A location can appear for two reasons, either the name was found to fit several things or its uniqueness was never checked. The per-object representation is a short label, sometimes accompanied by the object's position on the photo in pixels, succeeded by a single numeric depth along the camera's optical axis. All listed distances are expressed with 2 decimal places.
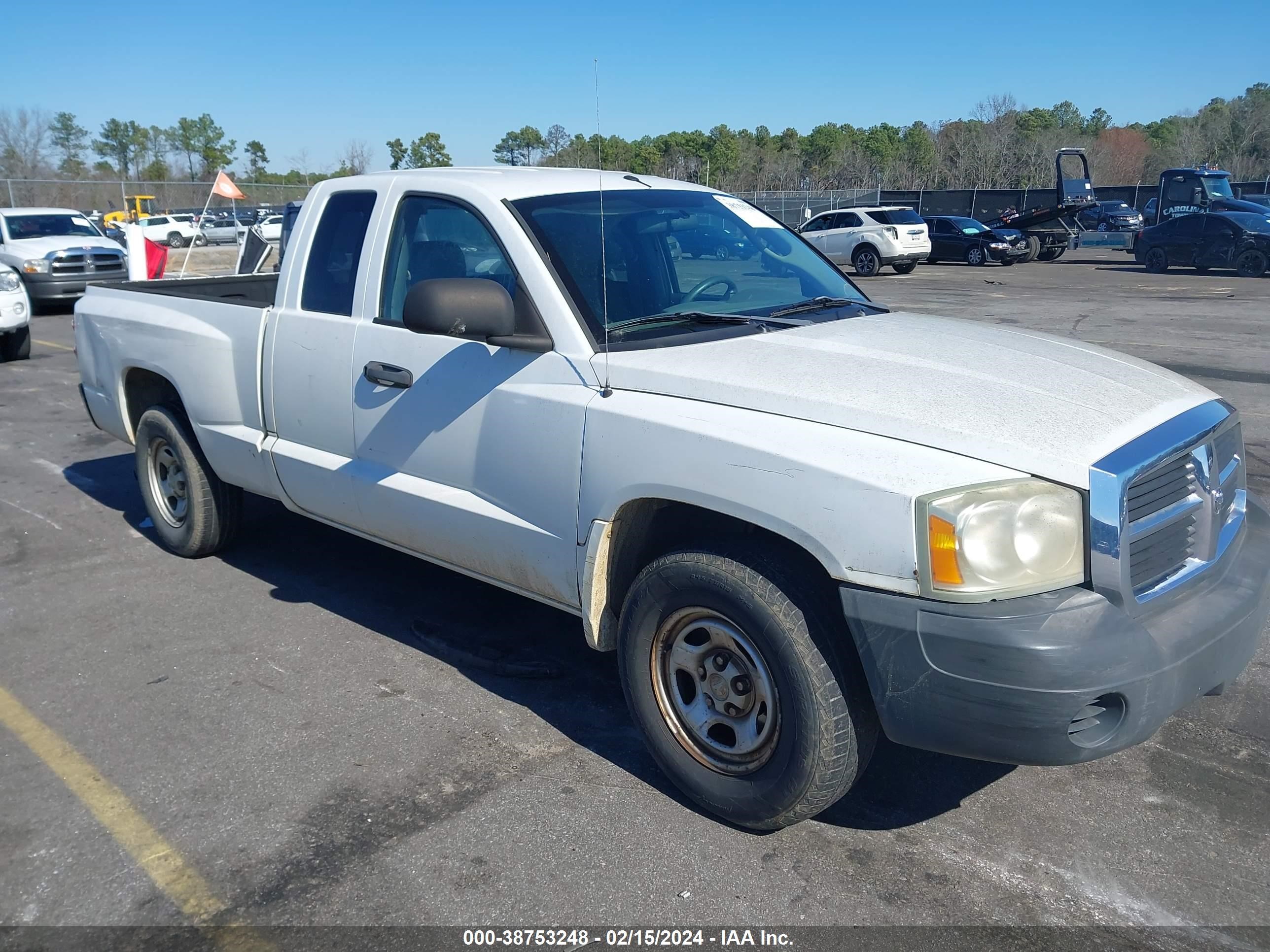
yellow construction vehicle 41.25
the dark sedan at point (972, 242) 29.36
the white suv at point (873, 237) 26.23
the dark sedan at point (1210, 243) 23.28
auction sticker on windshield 4.71
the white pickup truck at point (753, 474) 2.72
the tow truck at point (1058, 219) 30.11
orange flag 9.20
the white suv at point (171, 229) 34.91
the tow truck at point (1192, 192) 28.39
